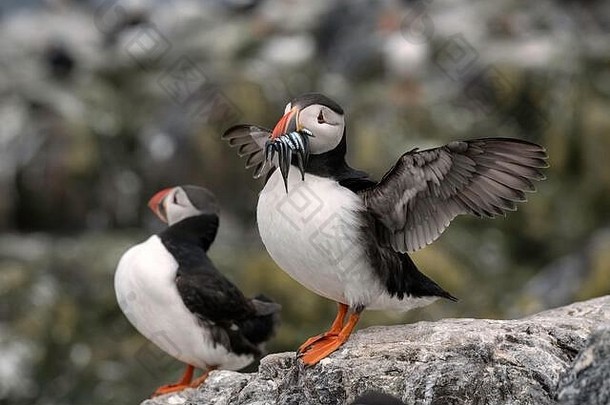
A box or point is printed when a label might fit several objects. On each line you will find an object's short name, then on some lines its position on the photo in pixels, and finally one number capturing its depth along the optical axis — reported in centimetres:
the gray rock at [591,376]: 611
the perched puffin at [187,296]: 1020
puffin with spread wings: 784
